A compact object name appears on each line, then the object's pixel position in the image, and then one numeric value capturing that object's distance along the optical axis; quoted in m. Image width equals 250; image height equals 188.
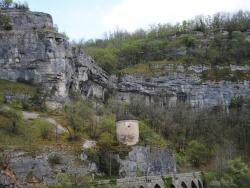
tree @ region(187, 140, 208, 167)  78.00
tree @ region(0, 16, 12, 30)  85.46
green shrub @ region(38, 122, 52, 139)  60.16
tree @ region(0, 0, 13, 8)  99.94
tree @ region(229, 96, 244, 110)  101.50
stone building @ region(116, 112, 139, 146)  61.59
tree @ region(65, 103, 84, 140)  62.30
